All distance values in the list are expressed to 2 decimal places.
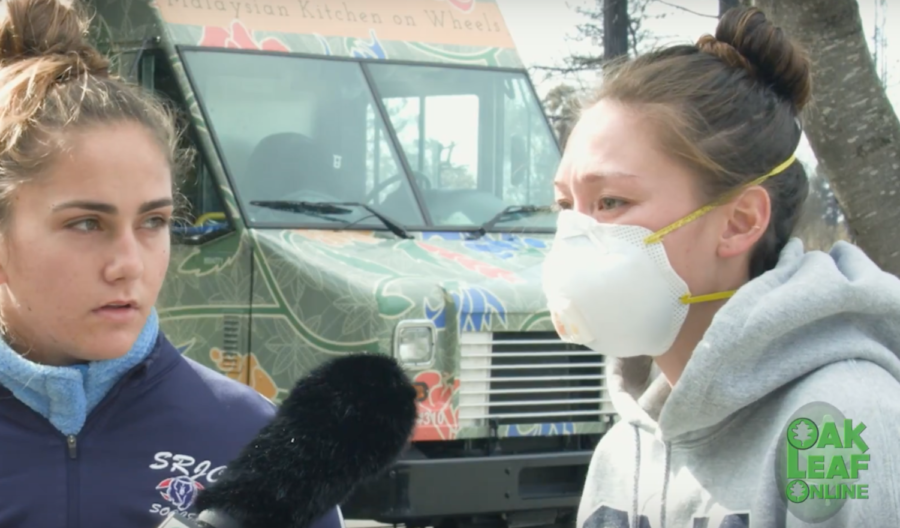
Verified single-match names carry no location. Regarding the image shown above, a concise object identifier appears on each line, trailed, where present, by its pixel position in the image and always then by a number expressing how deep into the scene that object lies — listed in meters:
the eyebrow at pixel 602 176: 2.10
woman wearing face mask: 1.82
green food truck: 5.81
